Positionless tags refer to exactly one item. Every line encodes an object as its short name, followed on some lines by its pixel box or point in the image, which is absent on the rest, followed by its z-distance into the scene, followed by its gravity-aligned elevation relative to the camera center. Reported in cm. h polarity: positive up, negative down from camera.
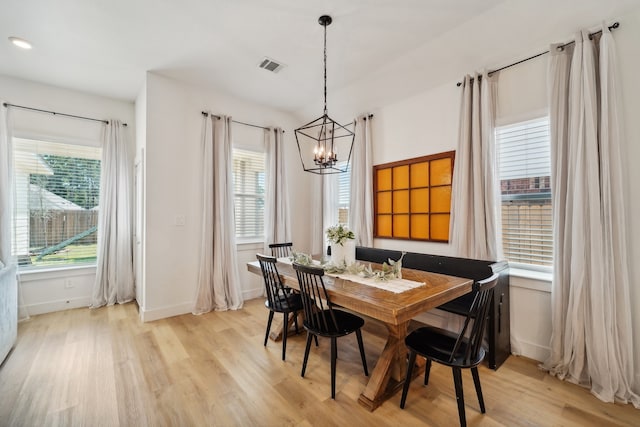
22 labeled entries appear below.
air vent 314 +174
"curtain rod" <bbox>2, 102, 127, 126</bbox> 333 +129
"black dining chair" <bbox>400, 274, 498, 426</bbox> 158 -87
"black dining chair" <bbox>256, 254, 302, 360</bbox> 241 -81
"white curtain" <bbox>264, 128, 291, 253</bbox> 439 +29
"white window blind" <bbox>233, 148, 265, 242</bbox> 430 +30
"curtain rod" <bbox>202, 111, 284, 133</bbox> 380 +136
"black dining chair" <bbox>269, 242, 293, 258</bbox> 356 -53
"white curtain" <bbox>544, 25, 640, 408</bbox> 194 -10
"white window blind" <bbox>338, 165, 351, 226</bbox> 441 +24
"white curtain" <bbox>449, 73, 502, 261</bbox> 263 +38
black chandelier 254 +102
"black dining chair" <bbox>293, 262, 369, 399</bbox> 194 -85
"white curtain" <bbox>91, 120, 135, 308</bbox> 387 -21
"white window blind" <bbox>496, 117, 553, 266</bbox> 248 +21
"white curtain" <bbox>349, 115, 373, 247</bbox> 379 +39
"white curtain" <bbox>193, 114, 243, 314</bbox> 372 -22
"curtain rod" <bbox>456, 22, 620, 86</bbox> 199 +137
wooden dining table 163 -58
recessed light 267 +167
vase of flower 253 -30
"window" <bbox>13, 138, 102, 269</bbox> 352 +10
